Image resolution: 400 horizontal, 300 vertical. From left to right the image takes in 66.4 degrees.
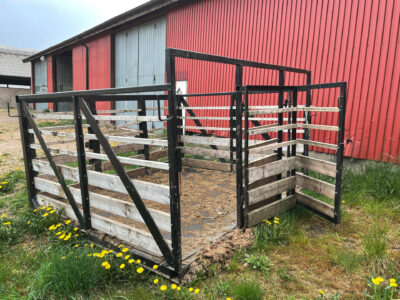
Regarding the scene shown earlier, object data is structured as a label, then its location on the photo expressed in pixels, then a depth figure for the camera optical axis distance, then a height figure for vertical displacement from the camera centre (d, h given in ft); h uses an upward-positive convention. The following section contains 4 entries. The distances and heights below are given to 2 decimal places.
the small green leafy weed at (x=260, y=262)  11.02 -5.68
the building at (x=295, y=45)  20.45 +5.42
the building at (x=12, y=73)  101.55 +8.10
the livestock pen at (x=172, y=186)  10.16 -3.61
